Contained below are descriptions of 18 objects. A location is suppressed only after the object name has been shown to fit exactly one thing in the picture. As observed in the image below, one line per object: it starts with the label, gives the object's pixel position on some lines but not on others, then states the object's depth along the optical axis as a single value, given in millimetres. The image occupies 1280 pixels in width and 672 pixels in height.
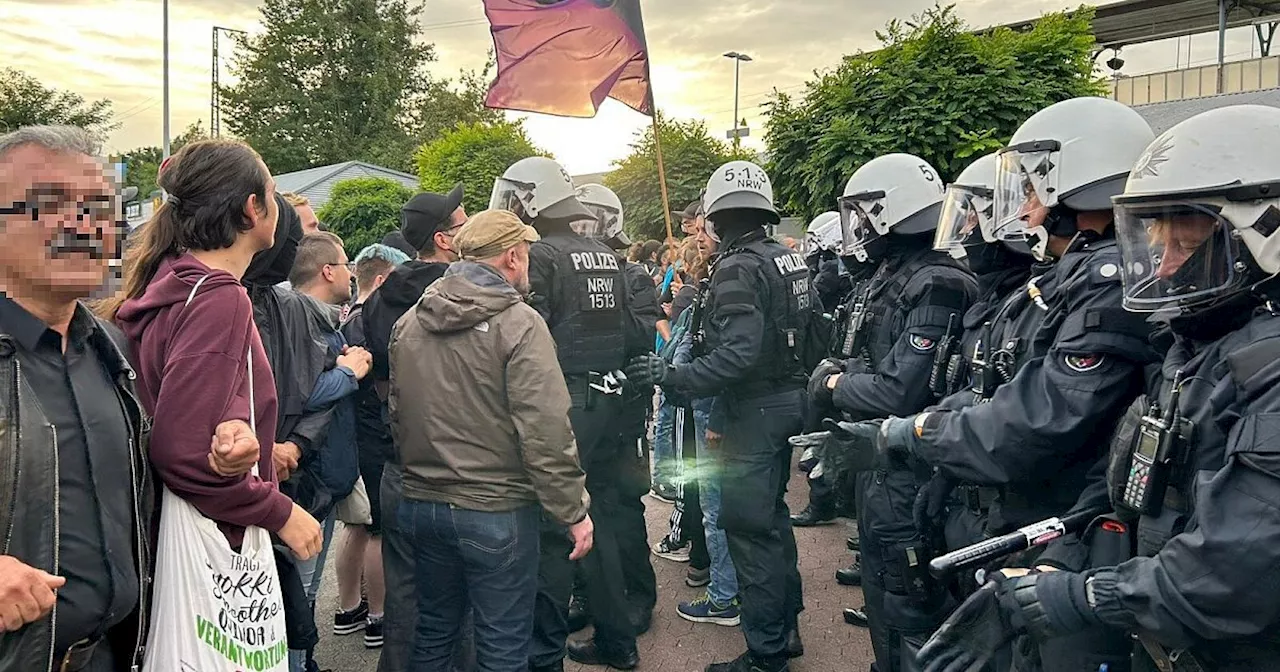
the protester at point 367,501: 4074
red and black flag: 6043
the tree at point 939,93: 8062
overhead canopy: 19688
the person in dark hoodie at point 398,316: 3113
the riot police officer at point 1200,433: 1619
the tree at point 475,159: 17922
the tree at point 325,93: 42250
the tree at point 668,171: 18047
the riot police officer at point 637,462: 4410
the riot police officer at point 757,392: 3902
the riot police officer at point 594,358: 4035
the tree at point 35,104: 28062
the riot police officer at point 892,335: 3387
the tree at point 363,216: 15547
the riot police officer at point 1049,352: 2225
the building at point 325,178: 23578
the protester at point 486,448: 2865
